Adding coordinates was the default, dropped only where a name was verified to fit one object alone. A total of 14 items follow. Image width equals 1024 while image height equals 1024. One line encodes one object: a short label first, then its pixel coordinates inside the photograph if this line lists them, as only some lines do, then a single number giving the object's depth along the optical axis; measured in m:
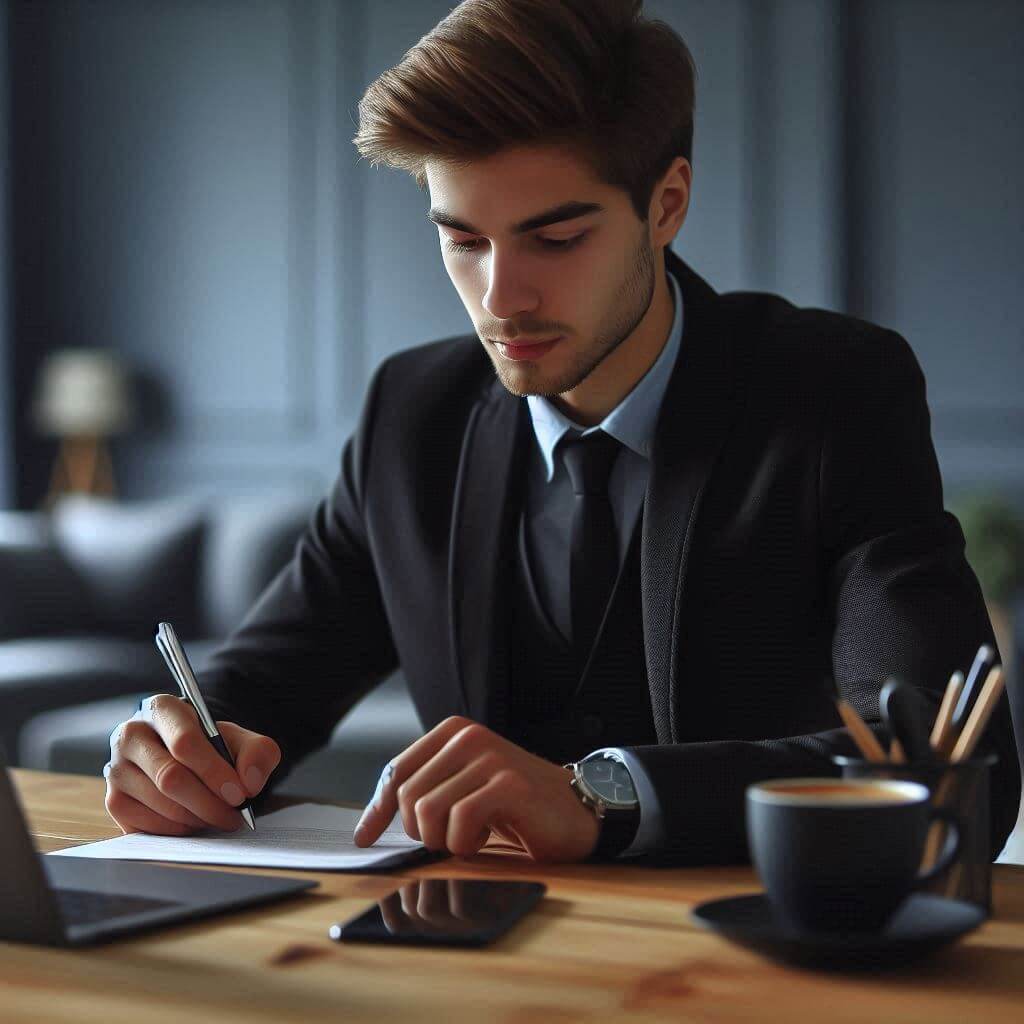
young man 1.31
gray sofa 3.89
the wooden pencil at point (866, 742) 0.81
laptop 0.78
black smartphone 0.79
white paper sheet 1.00
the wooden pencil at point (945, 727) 0.84
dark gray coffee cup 0.70
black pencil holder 0.77
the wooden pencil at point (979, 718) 0.80
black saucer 0.71
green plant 4.61
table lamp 6.04
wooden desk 0.68
